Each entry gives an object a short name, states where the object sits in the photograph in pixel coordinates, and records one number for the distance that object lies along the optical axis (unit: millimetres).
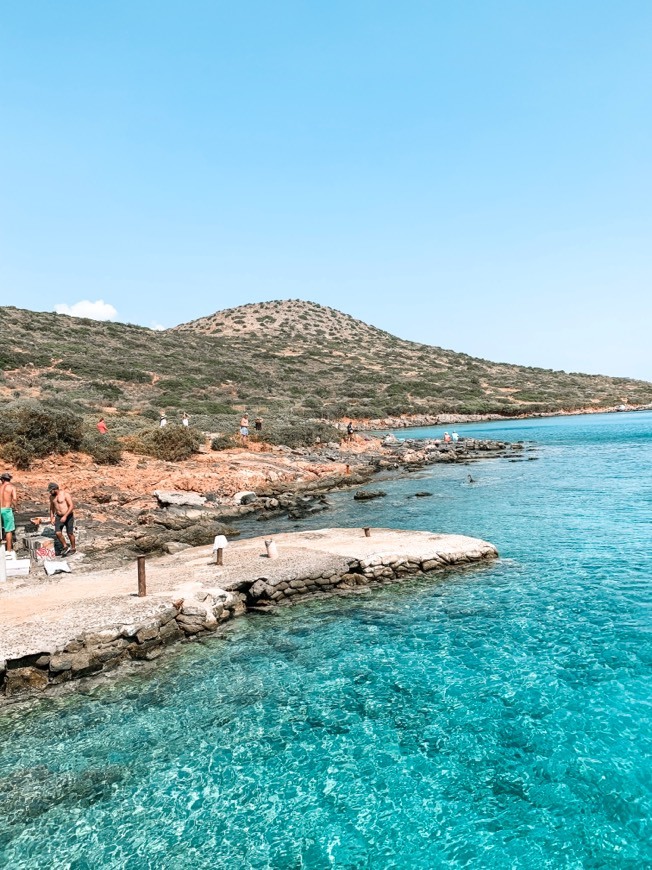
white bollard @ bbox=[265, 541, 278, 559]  17000
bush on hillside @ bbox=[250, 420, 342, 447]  42741
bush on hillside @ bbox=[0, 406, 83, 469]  27969
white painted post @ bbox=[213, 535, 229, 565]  16516
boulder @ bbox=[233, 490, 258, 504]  28478
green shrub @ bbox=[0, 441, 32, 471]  27656
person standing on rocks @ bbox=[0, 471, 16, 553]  17984
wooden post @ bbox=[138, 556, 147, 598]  13758
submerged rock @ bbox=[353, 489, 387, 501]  30000
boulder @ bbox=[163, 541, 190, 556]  18962
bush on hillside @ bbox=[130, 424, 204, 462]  33594
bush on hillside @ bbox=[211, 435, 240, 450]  37375
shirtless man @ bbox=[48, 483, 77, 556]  18375
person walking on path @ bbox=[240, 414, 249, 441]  38772
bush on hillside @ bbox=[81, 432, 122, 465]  30606
